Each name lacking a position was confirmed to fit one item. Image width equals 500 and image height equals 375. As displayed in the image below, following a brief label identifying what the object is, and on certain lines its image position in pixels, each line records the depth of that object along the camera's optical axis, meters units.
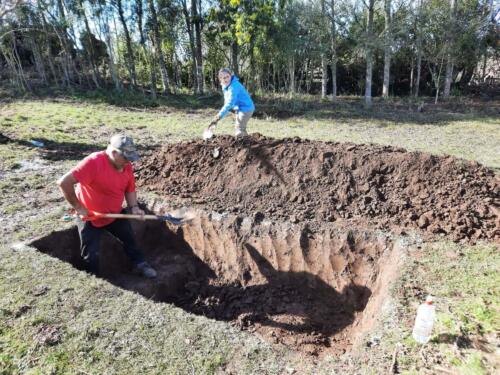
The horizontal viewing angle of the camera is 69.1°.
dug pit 4.48
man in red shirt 3.76
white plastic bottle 2.87
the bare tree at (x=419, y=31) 16.48
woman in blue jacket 6.47
